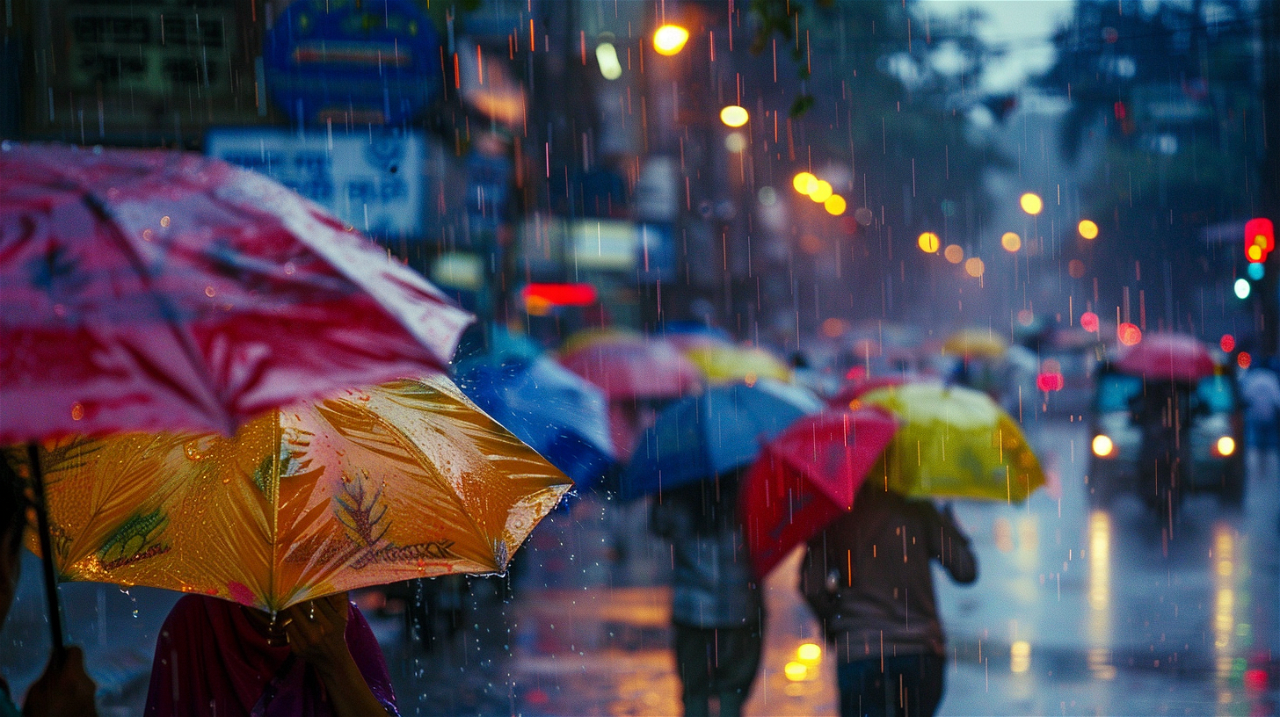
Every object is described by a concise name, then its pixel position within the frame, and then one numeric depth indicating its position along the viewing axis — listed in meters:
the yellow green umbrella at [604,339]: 15.16
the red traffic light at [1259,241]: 19.61
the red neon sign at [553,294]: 28.77
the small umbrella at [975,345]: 37.53
